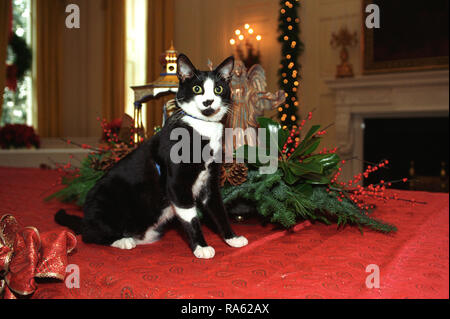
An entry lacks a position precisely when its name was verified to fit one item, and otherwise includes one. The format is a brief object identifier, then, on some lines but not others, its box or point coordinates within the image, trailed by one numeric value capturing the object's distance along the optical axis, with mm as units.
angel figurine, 1221
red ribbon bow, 559
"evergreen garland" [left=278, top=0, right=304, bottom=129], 3697
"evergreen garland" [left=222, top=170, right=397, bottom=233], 961
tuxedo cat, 898
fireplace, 3916
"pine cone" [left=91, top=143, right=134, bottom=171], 1236
